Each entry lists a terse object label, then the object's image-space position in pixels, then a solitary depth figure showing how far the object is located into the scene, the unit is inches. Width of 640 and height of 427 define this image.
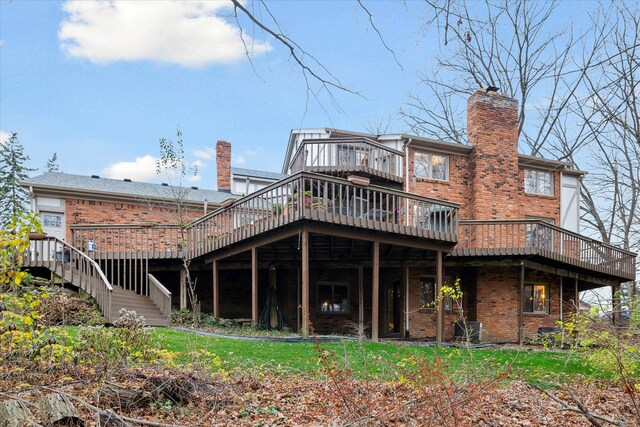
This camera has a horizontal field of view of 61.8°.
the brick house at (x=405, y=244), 629.3
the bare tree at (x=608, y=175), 805.2
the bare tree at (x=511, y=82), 948.6
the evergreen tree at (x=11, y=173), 1296.8
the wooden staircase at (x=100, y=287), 535.5
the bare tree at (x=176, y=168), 769.6
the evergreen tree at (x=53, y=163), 1609.3
